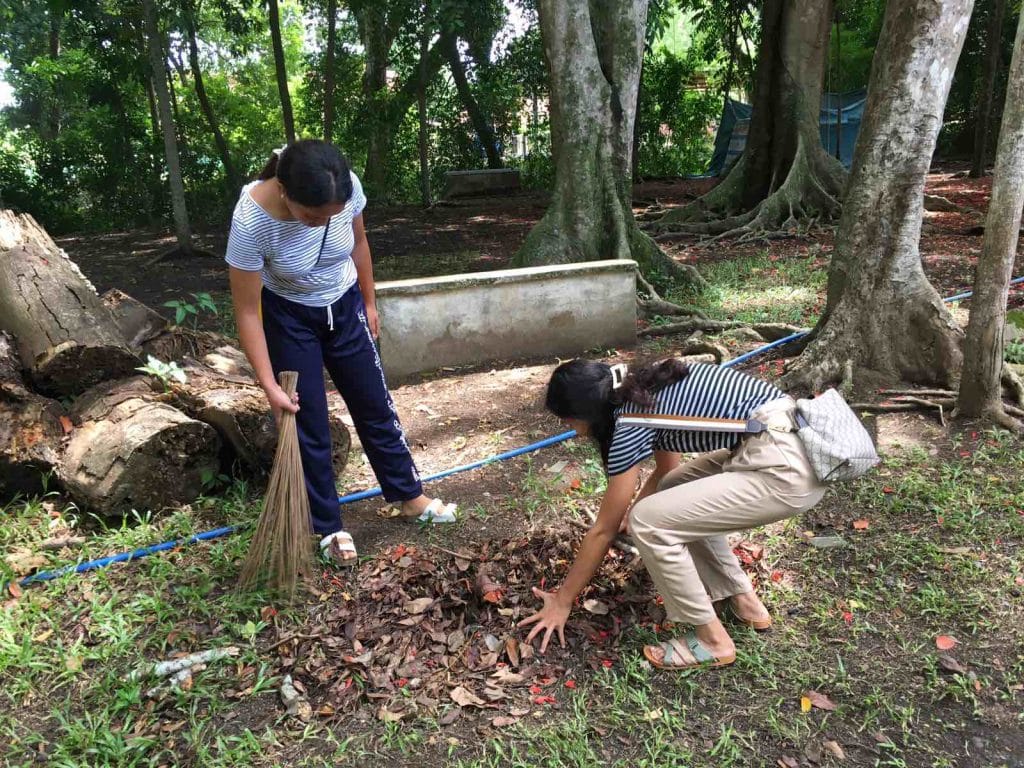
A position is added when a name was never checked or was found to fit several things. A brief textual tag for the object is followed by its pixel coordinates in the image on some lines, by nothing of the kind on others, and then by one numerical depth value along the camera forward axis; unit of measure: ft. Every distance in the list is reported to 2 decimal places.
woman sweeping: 7.93
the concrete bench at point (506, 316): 17.33
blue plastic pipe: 10.12
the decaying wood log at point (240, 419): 11.69
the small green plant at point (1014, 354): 14.58
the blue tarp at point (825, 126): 50.62
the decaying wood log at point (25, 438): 11.44
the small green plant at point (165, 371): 12.19
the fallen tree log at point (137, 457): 10.96
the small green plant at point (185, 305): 14.07
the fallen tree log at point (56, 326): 12.46
